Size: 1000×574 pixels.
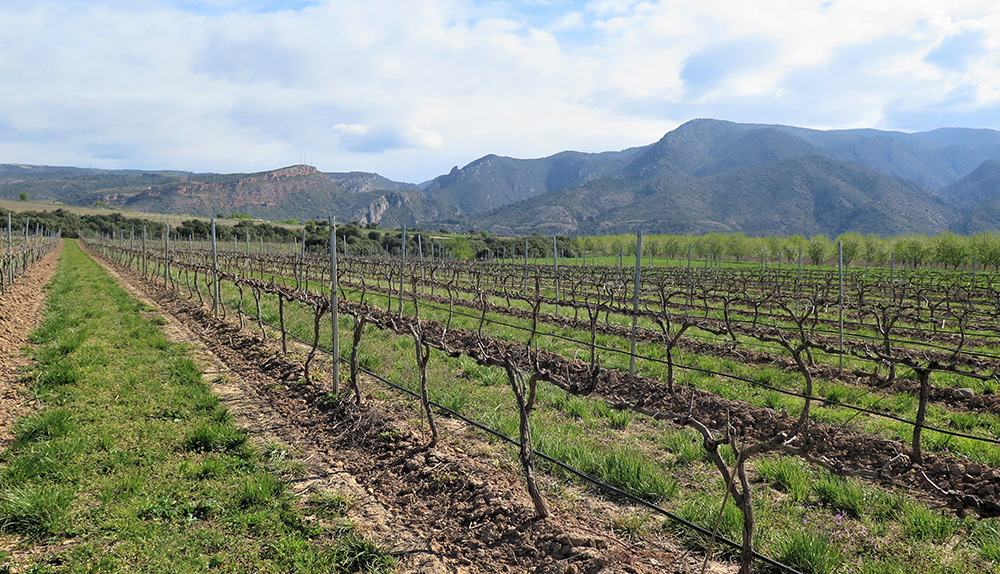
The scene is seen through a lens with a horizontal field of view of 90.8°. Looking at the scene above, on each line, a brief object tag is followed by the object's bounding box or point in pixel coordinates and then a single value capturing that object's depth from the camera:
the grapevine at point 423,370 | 4.98
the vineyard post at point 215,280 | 11.30
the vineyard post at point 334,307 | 6.49
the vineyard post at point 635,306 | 7.29
